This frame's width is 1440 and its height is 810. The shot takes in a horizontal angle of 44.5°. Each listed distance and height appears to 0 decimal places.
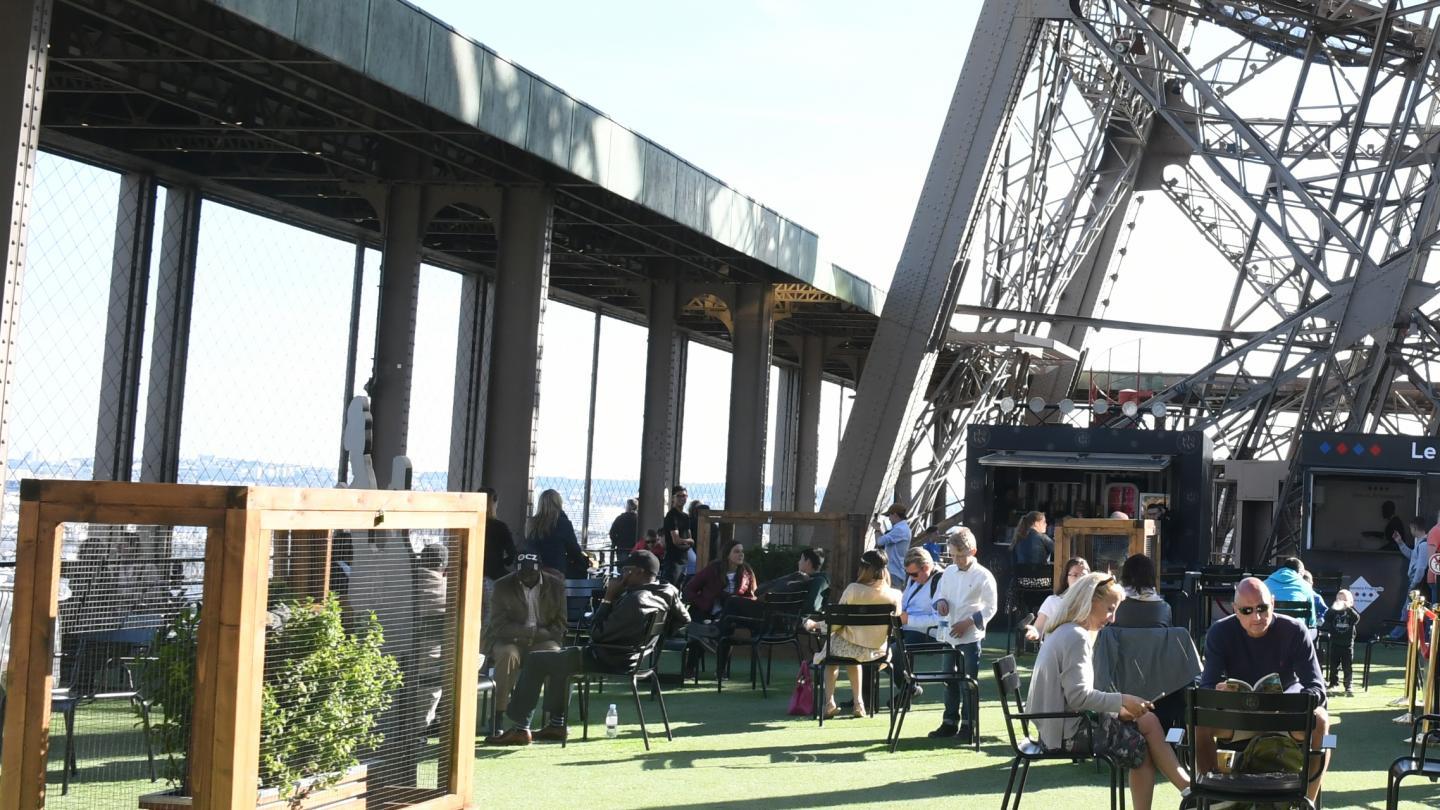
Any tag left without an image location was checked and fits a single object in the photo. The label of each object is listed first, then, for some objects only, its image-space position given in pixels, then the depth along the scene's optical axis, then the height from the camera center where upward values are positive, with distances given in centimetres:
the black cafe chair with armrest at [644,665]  1116 -92
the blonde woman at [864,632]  1228 -68
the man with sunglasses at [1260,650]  811 -43
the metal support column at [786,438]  3769 +209
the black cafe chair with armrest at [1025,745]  790 -92
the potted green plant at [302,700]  594 -67
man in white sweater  1166 -47
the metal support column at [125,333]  1781 +166
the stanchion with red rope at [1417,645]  1109 -51
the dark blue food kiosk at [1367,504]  2205 +77
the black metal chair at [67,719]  634 -93
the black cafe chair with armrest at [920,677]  1120 -89
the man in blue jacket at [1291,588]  1313 -23
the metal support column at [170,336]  1864 +172
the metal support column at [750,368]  2561 +234
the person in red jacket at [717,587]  1577 -53
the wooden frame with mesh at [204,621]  564 -40
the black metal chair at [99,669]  725 -77
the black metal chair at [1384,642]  1579 -91
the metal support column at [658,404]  2556 +182
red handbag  1293 -122
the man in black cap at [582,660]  1094 -88
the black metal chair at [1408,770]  770 -92
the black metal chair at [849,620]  1209 -58
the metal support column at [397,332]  1783 +182
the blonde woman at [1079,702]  803 -71
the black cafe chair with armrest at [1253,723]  691 -66
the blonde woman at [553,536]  1432 -15
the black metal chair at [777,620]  1455 -76
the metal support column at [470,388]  2512 +181
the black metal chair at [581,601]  1502 -69
